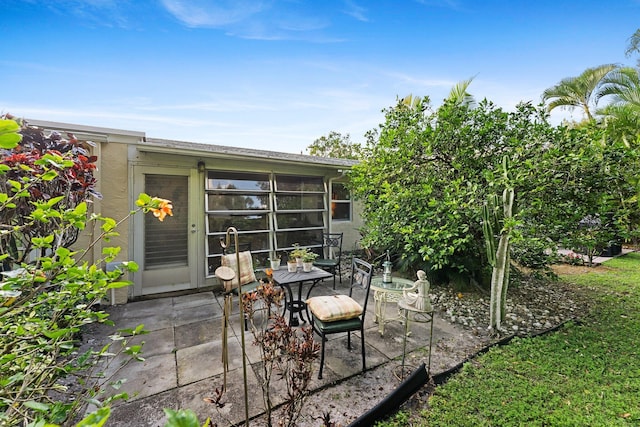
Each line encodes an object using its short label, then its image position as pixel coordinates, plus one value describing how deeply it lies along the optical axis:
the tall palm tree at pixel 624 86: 6.27
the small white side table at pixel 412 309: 2.60
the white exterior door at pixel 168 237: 4.46
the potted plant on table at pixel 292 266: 3.87
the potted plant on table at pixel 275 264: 4.06
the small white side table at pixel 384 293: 3.27
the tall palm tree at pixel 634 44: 6.77
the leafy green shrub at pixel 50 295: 0.95
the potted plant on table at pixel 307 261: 3.86
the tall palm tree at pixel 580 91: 7.87
